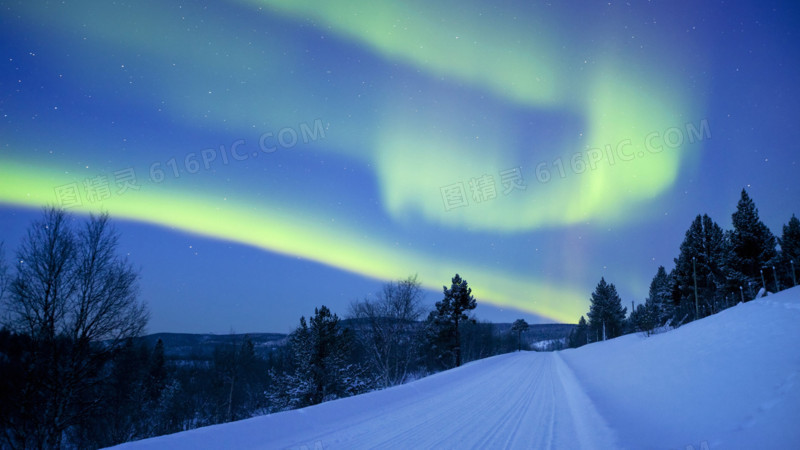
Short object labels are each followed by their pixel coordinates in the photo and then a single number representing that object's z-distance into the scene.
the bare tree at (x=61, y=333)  13.74
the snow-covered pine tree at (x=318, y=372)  37.09
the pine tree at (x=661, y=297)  59.19
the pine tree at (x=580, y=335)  108.94
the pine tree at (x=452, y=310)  49.44
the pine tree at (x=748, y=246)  45.28
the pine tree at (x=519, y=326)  118.17
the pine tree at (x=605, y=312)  81.50
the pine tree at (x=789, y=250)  52.56
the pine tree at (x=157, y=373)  42.48
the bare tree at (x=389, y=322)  34.47
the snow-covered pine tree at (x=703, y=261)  47.78
